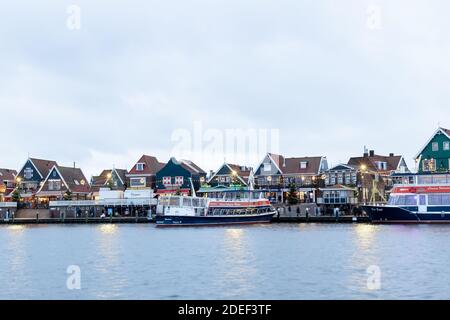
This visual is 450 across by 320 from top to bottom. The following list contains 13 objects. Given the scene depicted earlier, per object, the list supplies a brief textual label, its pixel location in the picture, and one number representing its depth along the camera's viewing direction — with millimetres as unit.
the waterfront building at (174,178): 113062
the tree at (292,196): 100000
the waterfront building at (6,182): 129262
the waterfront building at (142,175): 116812
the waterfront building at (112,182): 120750
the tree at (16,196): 115250
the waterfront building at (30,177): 124312
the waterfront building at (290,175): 105562
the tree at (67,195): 113319
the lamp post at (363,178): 101625
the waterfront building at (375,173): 101788
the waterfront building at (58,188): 120062
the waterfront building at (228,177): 110250
